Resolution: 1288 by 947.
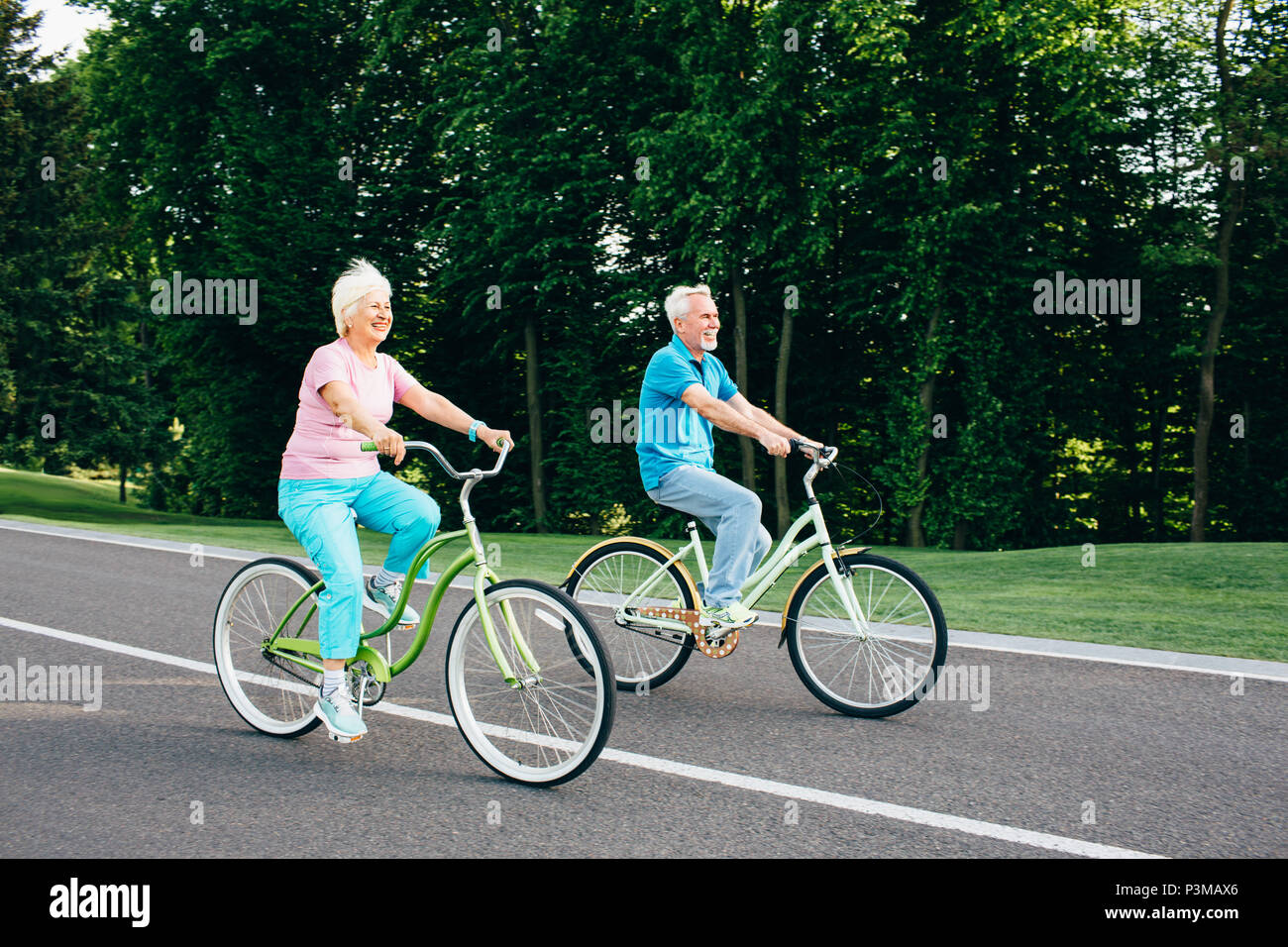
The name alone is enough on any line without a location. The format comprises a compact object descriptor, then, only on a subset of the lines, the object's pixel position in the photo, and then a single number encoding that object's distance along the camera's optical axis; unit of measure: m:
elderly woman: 4.96
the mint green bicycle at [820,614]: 5.75
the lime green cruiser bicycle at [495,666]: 4.60
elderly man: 6.12
